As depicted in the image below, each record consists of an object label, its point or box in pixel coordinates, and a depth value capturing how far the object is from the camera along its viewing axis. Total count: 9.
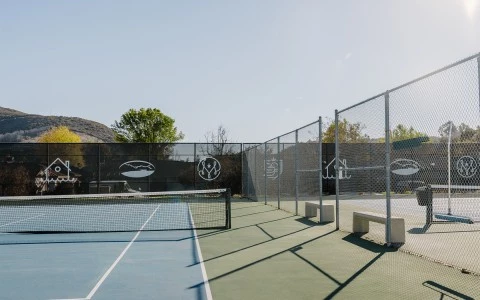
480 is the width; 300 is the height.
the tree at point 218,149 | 30.14
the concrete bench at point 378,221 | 10.42
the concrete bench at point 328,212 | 14.84
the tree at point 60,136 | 93.62
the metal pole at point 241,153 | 30.00
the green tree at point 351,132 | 15.29
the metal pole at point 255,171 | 24.39
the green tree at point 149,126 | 78.44
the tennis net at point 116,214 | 14.85
